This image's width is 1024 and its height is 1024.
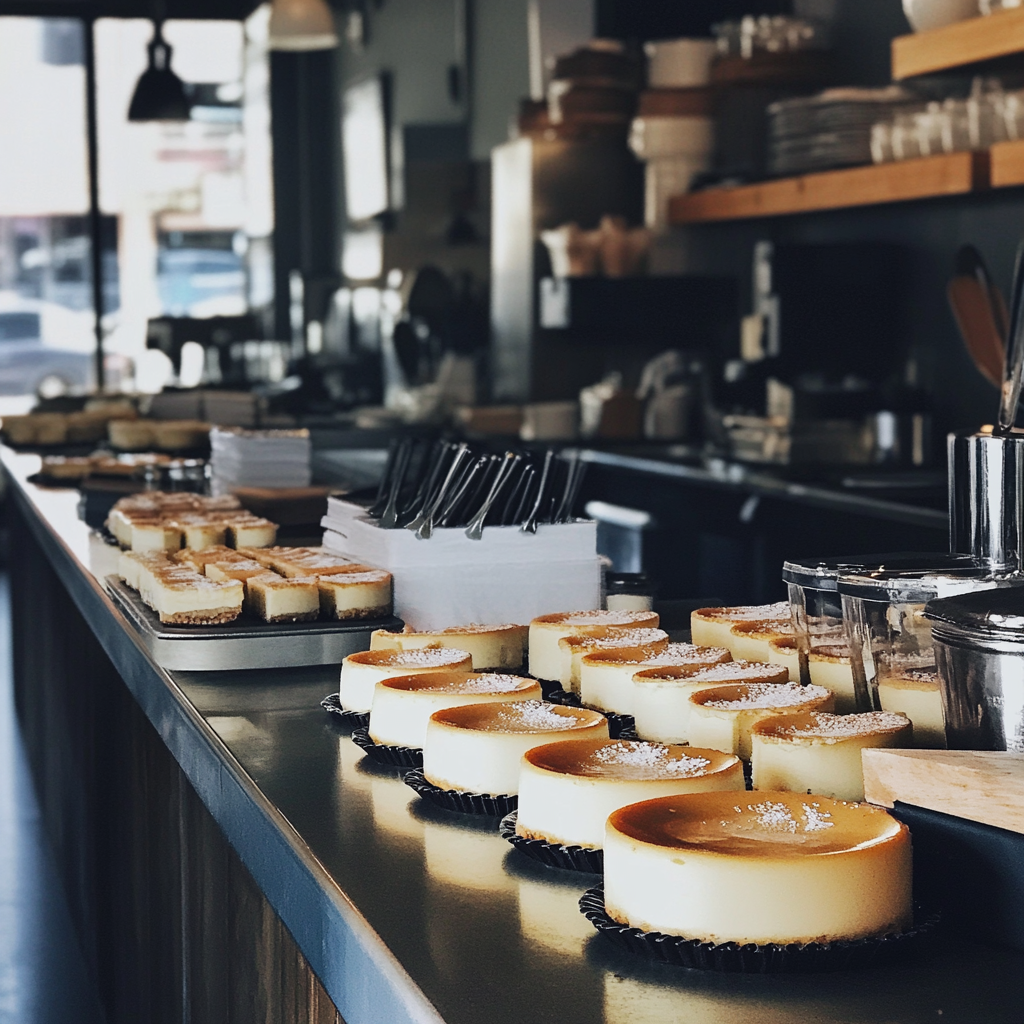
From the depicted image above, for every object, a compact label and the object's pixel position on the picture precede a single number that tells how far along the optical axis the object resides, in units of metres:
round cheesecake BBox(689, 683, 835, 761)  1.19
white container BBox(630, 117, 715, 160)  5.74
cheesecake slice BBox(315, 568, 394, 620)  1.87
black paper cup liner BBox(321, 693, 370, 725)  1.44
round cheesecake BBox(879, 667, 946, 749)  1.18
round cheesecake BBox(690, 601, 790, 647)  1.56
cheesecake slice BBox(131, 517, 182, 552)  2.44
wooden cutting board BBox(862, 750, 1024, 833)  0.92
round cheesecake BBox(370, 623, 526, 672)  1.55
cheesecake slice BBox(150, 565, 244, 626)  1.84
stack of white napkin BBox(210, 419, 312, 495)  3.45
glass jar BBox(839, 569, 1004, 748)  1.17
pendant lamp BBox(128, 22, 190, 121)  7.04
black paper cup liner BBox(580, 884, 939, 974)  0.87
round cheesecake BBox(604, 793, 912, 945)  0.87
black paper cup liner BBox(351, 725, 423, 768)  1.30
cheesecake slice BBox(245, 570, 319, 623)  1.86
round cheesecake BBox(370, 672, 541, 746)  1.30
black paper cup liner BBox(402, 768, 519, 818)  1.16
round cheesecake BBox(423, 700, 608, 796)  1.16
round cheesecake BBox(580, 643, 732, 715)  1.38
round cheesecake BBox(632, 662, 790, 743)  1.29
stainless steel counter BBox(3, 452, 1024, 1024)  0.83
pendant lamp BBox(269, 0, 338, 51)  6.50
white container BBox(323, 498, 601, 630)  1.95
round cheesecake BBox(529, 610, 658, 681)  1.57
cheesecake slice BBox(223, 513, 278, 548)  2.45
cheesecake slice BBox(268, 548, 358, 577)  1.98
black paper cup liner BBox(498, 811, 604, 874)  1.03
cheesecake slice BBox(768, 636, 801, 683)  1.40
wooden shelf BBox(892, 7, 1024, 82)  3.59
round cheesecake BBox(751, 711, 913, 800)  1.08
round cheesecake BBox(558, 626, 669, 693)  1.49
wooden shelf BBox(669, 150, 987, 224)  3.99
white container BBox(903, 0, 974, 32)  3.86
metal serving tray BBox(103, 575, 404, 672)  1.76
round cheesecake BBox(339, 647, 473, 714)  1.42
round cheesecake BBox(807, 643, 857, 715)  1.30
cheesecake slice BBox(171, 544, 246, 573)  2.11
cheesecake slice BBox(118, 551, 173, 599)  2.10
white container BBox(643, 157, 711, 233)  5.84
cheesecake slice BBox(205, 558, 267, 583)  1.96
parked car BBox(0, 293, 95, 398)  9.75
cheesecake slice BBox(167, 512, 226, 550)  2.44
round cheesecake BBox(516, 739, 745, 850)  1.03
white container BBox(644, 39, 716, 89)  5.71
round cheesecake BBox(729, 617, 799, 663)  1.47
